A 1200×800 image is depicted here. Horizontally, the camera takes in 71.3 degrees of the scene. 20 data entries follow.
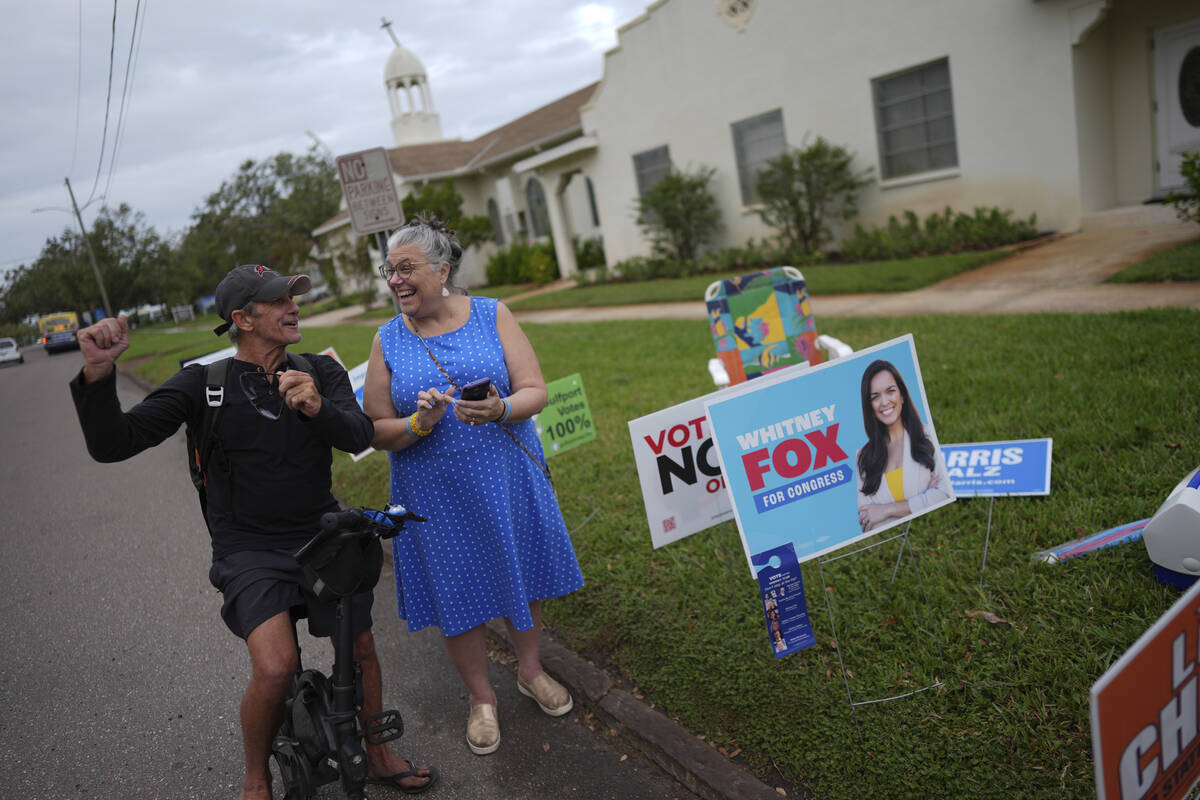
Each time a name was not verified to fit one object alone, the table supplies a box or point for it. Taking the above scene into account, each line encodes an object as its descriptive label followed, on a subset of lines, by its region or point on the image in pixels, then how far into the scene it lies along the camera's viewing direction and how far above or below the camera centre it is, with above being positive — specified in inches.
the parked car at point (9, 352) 1777.8 -18.3
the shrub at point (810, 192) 578.2 -4.9
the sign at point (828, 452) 116.3 -37.3
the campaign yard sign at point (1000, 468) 170.2 -64.9
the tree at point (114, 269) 2097.7 +140.2
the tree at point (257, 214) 2135.8 +204.2
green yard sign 206.7 -44.3
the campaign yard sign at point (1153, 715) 60.1 -43.6
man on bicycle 106.3 -22.4
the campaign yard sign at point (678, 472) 131.8 -40.8
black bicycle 105.0 -51.7
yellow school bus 1867.6 +9.5
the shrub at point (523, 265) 965.2 -26.4
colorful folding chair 233.9 -34.3
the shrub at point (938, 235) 498.0 -45.8
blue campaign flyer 114.2 -54.3
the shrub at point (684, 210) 691.4 +0.1
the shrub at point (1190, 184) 347.9 -30.1
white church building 463.5 +43.8
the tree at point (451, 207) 1007.6 +61.2
